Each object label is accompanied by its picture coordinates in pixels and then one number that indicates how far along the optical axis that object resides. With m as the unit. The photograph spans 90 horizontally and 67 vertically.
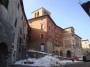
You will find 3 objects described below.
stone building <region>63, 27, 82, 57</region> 22.46
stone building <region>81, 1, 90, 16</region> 6.90
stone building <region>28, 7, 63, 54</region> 17.54
